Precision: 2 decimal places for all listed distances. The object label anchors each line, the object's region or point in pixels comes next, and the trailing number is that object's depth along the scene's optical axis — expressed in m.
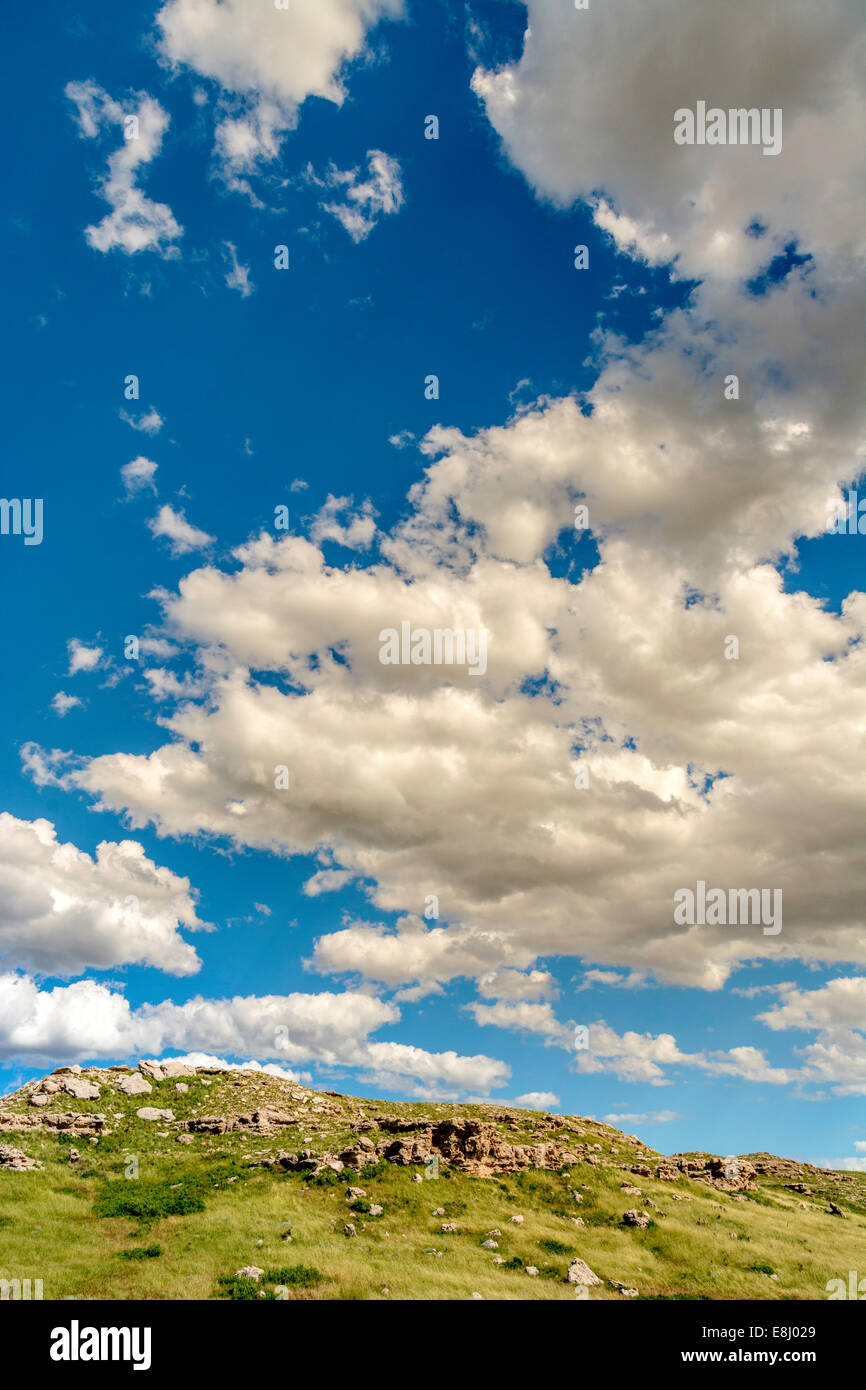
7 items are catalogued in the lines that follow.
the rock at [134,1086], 61.31
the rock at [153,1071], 65.56
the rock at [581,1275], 32.56
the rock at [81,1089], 58.41
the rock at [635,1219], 41.44
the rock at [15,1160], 45.47
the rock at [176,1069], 67.32
